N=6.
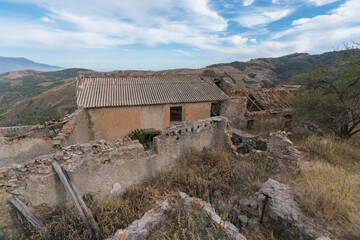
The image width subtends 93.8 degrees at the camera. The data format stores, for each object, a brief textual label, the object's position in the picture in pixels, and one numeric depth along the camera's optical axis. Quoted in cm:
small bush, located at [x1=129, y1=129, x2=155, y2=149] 1112
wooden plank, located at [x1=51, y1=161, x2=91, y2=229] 397
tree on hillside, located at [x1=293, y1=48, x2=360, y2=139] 759
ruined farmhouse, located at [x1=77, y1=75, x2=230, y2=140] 1033
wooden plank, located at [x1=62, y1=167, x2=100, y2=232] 382
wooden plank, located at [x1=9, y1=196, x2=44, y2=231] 378
